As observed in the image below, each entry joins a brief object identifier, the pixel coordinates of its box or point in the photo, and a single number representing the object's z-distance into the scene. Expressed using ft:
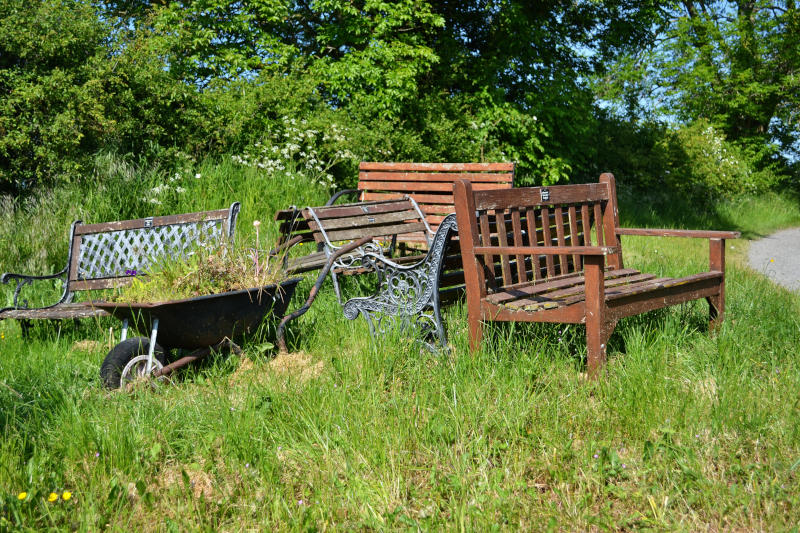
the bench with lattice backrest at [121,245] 15.71
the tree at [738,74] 56.29
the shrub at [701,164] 56.08
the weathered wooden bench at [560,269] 11.27
